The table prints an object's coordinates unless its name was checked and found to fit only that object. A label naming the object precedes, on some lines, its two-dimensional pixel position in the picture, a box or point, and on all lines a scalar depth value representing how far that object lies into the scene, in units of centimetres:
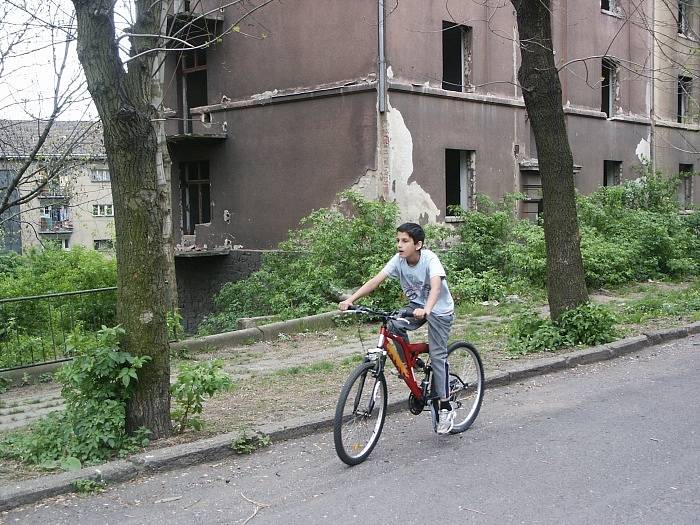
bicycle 570
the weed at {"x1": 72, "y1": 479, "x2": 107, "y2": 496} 539
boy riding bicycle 605
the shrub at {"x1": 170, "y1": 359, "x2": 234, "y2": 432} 626
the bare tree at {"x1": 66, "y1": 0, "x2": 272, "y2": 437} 598
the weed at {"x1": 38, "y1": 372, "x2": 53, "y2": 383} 1012
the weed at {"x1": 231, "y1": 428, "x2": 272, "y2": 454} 624
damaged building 1733
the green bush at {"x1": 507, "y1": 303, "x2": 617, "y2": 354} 998
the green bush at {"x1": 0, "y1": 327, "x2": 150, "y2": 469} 588
